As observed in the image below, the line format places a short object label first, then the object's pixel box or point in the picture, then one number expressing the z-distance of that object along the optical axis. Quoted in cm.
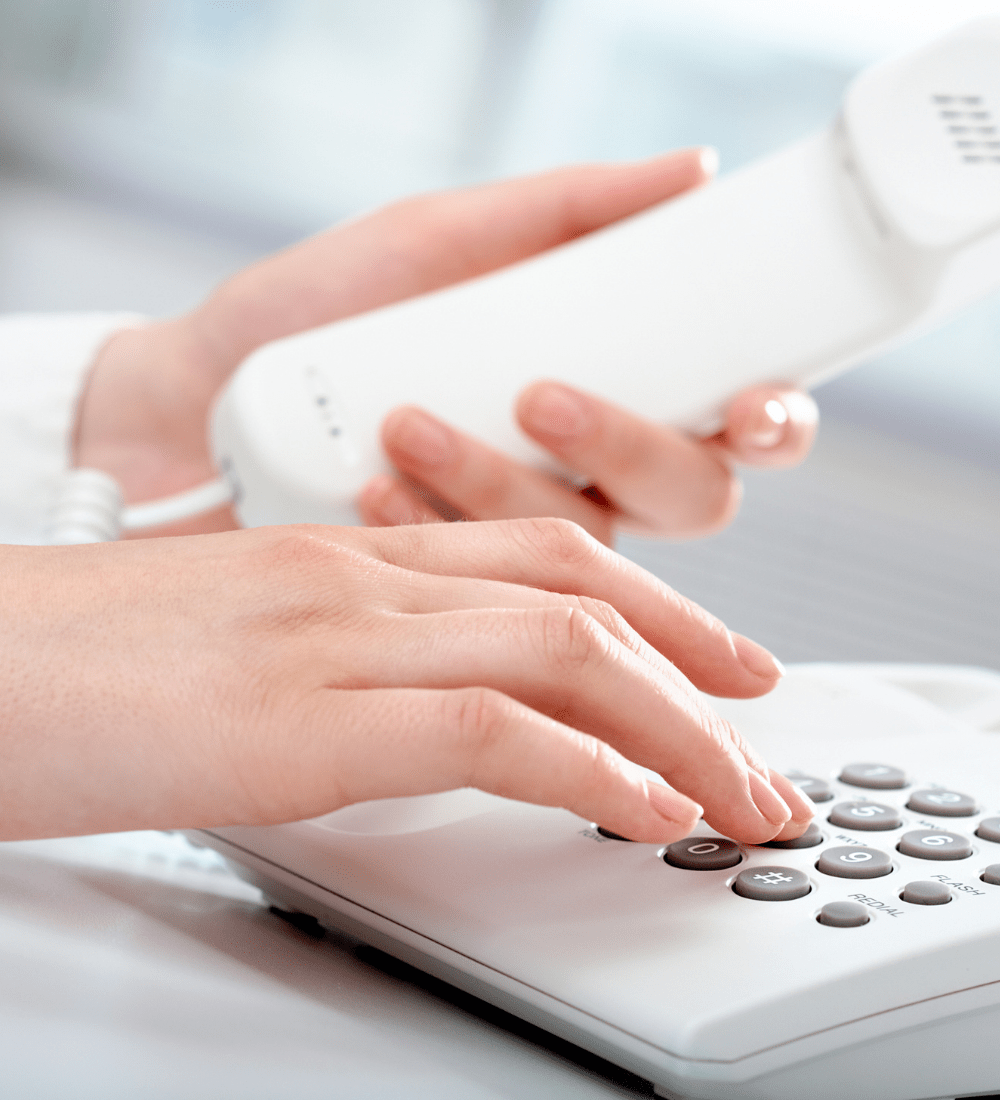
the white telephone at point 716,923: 61
